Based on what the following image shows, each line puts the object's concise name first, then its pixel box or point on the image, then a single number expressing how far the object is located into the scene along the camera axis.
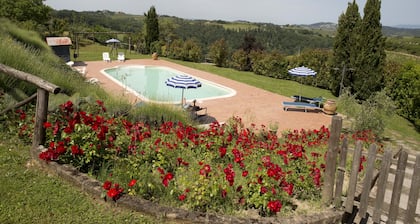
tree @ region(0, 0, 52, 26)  21.55
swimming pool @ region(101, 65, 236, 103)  13.72
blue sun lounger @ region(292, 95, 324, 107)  11.22
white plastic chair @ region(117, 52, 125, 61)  20.66
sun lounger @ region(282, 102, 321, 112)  10.69
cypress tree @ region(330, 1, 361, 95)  12.94
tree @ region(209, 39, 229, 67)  20.84
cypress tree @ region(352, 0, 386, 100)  12.41
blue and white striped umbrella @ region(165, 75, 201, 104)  9.31
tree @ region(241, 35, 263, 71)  21.36
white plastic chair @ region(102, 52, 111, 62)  20.25
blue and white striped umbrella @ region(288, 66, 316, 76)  12.68
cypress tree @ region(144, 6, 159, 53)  23.98
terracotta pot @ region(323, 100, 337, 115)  10.67
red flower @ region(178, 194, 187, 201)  3.03
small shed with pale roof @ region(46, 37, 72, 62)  17.21
